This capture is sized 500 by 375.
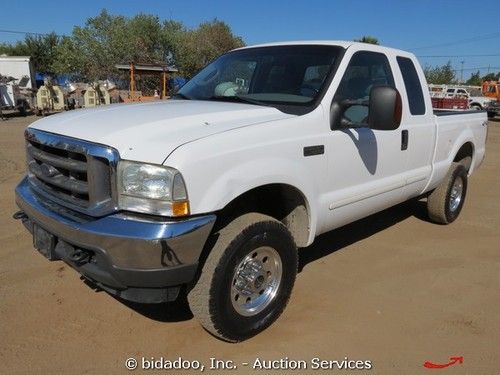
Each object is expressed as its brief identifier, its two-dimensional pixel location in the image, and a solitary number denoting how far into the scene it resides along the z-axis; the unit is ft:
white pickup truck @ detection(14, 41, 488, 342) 8.28
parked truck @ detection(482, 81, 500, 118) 94.58
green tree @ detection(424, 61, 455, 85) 178.91
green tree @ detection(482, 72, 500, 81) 262.88
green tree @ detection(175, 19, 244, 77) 130.52
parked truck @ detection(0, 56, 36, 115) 71.51
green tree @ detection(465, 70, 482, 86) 247.50
